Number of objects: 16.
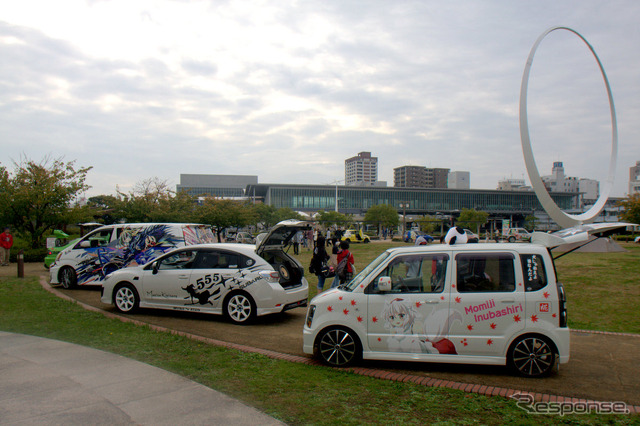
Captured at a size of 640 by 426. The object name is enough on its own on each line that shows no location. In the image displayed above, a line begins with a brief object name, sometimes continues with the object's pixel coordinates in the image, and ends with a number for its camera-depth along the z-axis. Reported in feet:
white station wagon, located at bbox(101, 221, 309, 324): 28.27
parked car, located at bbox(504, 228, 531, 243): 164.04
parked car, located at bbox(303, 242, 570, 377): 18.12
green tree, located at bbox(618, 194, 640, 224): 177.31
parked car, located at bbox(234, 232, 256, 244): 127.03
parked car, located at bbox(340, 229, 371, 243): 160.19
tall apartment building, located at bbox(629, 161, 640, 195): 412.57
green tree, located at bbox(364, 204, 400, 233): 299.38
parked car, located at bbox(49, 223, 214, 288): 41.27
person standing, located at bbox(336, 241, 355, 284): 32.99
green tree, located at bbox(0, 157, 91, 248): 73.15
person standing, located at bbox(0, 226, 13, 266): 65.54
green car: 56.29
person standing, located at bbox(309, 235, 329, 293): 40.37
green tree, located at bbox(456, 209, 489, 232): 281.25
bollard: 51.24
